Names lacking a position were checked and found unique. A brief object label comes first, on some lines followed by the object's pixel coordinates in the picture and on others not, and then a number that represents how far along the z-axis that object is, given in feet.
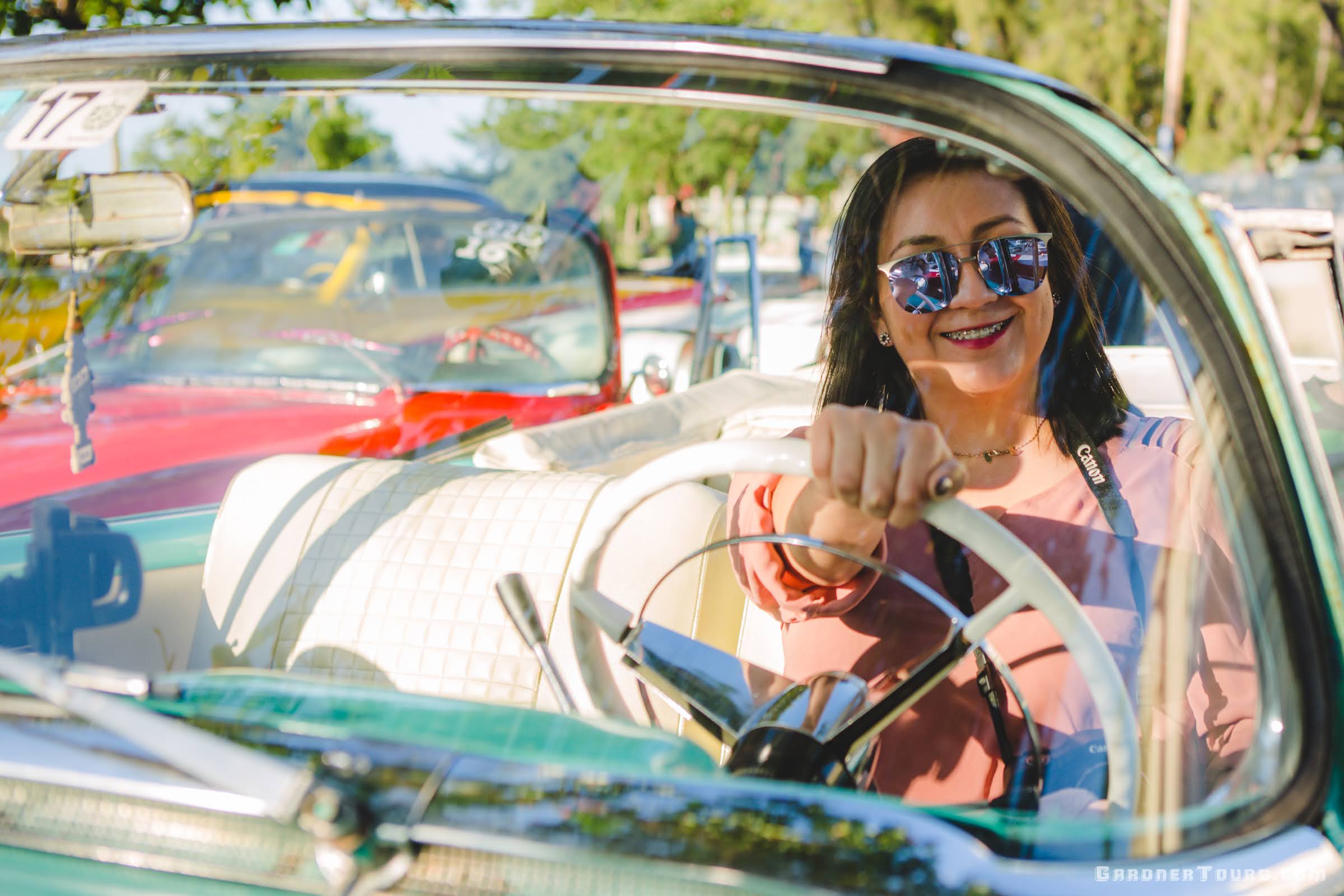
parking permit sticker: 4.60
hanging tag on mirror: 6.54
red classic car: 10.19
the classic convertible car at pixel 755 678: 2.94
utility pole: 65.57
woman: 3.51
